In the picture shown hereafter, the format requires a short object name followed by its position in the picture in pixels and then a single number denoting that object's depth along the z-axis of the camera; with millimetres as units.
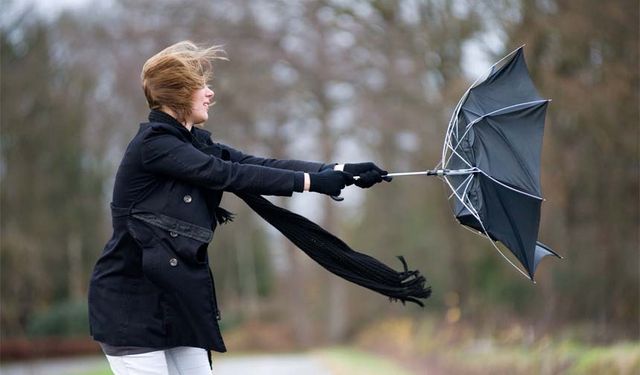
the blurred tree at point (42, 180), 26406
